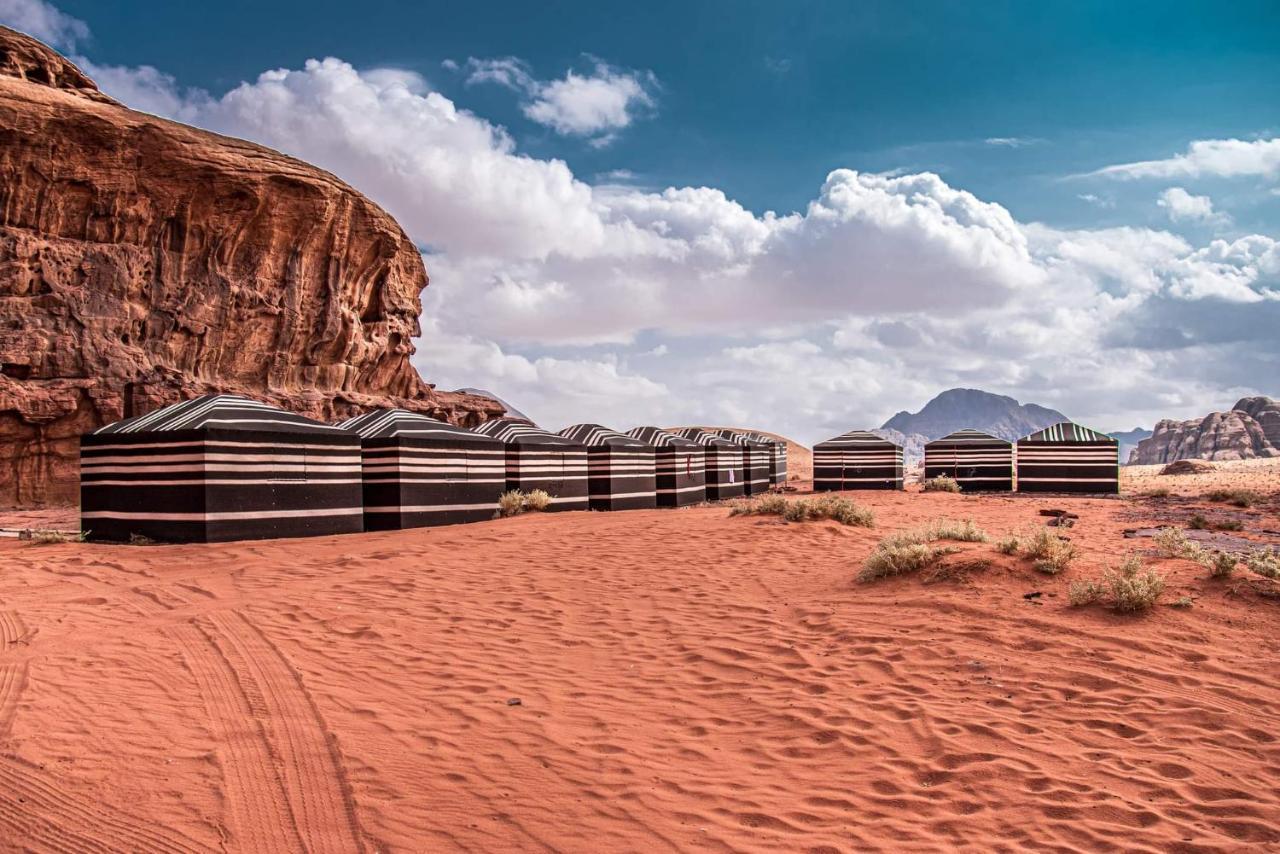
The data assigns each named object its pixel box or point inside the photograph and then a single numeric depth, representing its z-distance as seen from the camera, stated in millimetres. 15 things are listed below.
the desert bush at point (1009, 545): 8898
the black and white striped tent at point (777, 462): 38875
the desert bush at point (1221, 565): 7512
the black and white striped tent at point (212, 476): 12414
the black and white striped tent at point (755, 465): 33656
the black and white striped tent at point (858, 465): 31938
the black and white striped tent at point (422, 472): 15453
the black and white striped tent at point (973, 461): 32812
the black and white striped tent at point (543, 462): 19453
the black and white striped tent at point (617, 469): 22484
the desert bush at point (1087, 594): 7137
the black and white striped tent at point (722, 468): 29594
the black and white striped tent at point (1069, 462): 30312
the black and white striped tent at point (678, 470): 25875
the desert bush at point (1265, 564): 7422
